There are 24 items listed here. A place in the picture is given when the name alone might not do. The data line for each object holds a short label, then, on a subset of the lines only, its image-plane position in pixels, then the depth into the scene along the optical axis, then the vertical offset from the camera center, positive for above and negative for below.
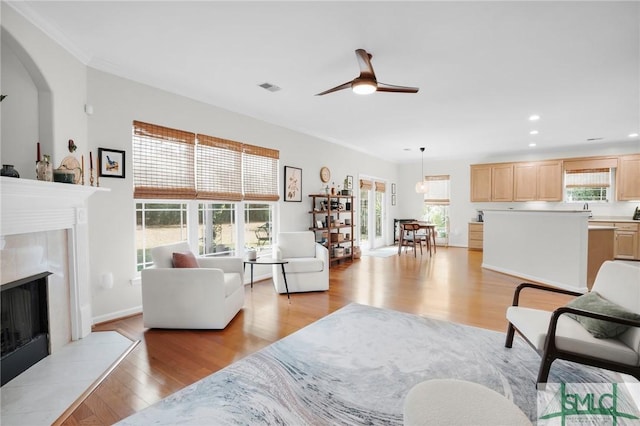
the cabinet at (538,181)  7.81 +0.64
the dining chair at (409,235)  7.67 -0.75
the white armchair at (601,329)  1.88 -0.86
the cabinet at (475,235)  8.59 -0.84
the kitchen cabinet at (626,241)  6.77 -0.81
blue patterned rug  1.88 -1.25
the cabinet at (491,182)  8.42 +0.66
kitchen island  4.60 -0.68
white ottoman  1.27 -0.88
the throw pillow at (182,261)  3.29 -0.57
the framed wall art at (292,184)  5.66 +0.45
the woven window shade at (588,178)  7.47 +0.66
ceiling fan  2.76 +1.16
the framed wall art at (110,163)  3.29 +0.51
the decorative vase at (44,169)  2.52 +0.33
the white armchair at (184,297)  3.08 -0.90
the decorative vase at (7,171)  2.16 +0.27
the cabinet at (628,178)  7.04 +0.62
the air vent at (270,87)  3.81 +1.53
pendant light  8.24 +0.52
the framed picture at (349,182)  7.41 +0.60
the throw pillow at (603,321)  1.96 -0.75
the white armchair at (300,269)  4.41 -0.90
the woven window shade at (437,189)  9.56 +0.53
